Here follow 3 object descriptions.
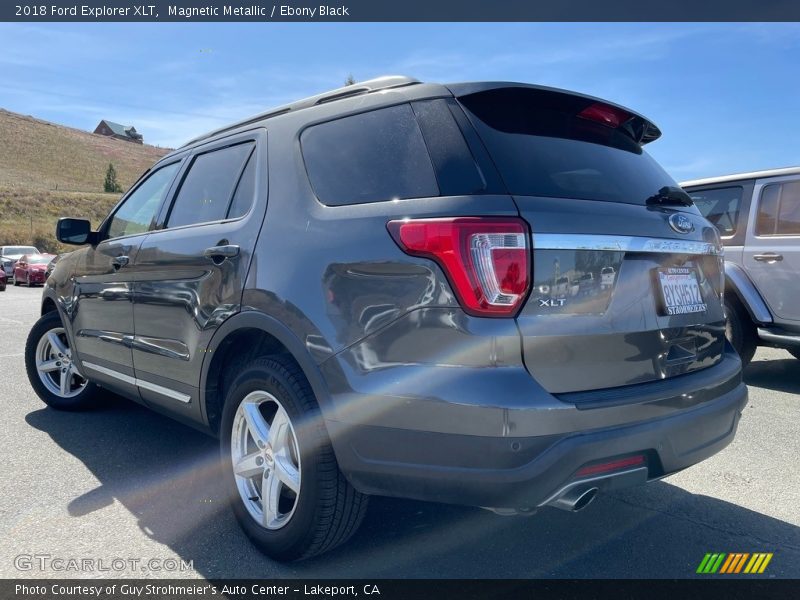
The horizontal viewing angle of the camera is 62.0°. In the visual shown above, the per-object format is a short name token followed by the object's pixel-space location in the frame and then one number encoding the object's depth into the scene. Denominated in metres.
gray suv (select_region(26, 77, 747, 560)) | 2.15
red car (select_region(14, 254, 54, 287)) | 24.67
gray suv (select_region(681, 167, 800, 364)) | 5.90
